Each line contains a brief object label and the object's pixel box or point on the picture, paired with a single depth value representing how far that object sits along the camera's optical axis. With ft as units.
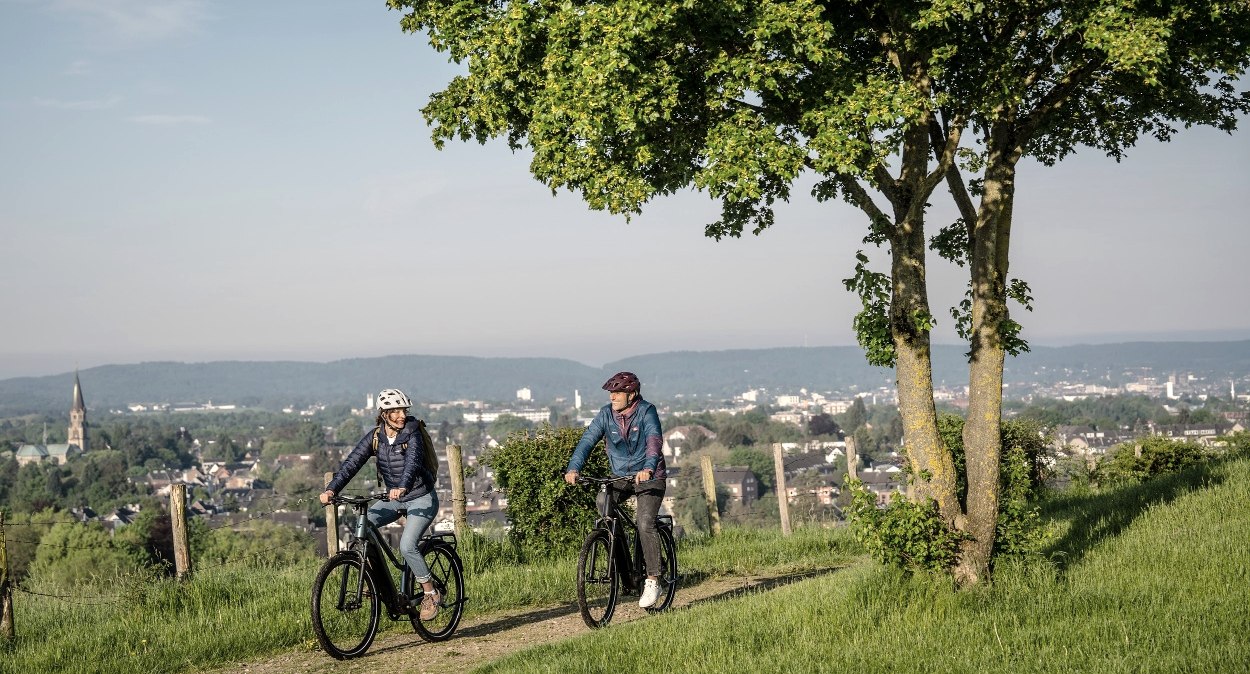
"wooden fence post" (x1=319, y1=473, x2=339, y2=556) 51.47
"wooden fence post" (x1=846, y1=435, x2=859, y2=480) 65.87
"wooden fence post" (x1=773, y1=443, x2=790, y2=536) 61.26
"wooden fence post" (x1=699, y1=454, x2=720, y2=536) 56.80
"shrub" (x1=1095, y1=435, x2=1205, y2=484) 73.77
